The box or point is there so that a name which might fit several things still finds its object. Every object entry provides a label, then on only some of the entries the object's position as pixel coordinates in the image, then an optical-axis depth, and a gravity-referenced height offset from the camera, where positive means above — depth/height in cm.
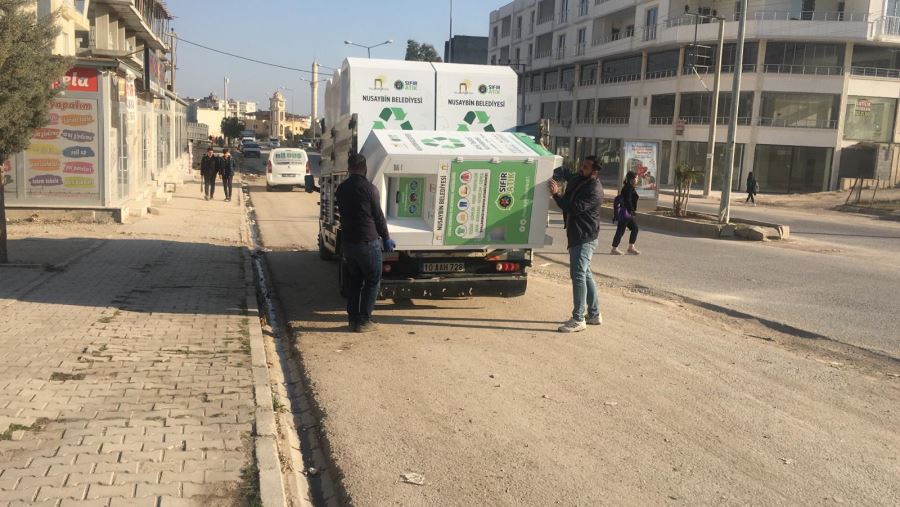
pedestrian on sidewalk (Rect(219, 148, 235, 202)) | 2544 -98
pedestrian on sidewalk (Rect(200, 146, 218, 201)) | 2566 -98
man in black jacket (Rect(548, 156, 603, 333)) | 815 -72
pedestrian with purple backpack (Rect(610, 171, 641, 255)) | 1520 -101
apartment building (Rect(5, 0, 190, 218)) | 1562 -30
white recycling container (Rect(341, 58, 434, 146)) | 919 +61
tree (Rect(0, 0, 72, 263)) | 897 +73
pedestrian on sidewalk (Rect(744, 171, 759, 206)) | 3703 -103
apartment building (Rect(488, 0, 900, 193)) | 4391 +473
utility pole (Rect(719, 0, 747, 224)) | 2113 +172
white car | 3088 -95
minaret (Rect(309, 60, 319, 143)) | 6328 +476
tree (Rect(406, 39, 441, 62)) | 11131 +1443
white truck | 823 -28
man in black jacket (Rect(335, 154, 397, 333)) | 768 -81
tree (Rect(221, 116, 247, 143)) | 10312 +175
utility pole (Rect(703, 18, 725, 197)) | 3359 +208
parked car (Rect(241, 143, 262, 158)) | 6406 -77
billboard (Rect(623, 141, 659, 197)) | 2577 -8
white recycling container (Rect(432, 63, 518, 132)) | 937 +67
